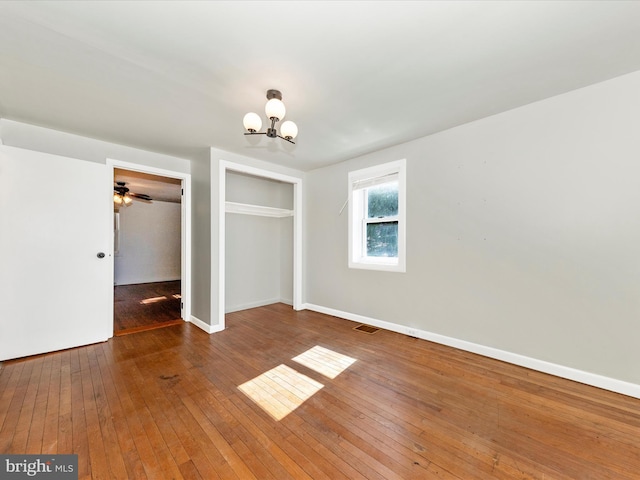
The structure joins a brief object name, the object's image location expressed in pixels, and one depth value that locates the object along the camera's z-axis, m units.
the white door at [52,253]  2.79
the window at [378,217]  3.58
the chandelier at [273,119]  2.01
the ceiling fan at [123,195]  5.91
